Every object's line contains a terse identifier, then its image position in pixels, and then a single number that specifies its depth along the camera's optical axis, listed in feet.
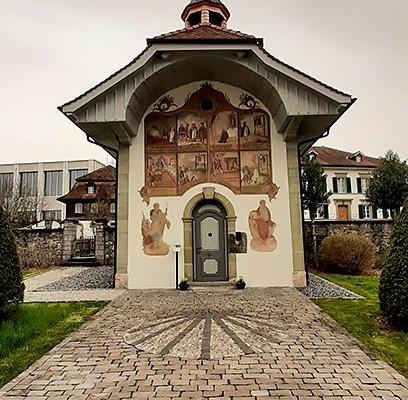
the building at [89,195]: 107.24
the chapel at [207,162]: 36.42
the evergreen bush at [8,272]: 22.56
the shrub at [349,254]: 49.98
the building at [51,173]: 196.54
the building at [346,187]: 132.46
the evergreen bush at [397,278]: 20.44
